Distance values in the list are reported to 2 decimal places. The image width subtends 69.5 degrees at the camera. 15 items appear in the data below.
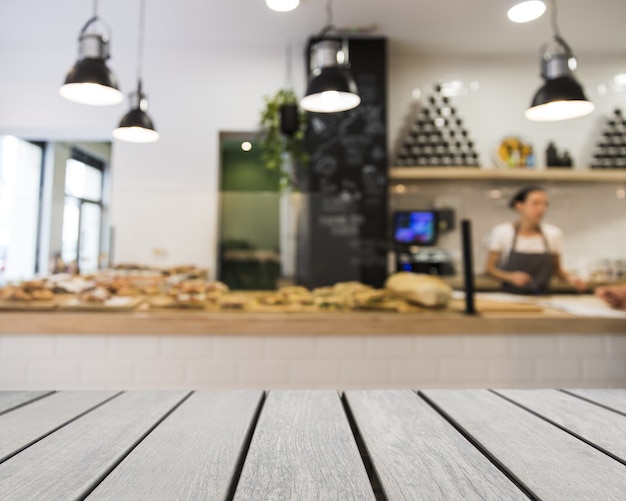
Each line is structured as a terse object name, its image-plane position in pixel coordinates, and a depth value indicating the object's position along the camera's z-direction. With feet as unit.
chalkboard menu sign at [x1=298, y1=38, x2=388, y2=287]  13.82
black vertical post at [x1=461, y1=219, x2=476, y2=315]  7.13
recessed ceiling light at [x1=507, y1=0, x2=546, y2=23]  7.73
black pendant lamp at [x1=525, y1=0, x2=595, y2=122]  6.69
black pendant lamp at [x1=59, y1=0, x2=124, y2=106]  6.63
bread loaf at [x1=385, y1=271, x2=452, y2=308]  7.14
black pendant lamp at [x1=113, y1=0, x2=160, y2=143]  9.00
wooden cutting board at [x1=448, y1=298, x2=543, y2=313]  7.23
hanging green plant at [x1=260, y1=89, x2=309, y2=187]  13.53
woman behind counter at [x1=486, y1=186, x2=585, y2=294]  9.60
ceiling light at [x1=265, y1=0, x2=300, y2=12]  7.52
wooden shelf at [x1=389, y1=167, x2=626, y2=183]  13.94
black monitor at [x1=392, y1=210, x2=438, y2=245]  11.61
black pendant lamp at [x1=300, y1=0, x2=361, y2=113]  6.85
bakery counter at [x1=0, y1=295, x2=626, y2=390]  6.79
